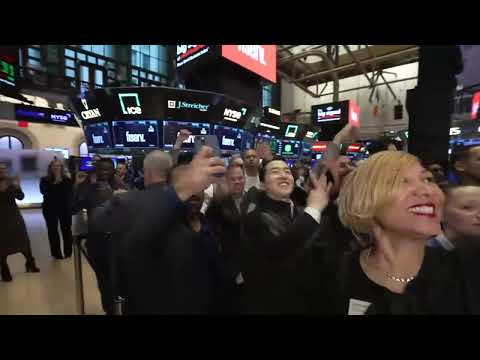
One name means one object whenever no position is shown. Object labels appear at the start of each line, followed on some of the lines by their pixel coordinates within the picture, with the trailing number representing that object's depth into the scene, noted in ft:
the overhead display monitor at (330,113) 36.65
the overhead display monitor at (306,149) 54.24
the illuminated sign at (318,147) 44.62
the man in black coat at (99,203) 7.48
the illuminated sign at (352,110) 36.07
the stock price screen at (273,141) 45.14
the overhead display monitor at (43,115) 22.61
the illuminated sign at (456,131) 27.75
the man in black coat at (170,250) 3.64
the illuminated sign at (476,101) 13.62
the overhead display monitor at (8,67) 13.97
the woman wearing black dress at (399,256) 3.42
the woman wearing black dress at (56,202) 15.24
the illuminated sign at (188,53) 26.12
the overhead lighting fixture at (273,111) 45.12
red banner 25.25
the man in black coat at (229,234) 5.35
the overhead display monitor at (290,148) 49.73
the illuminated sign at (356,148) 56.13
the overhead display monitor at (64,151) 44.08
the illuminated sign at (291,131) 49.80
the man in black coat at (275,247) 4.50
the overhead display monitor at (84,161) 33.48
